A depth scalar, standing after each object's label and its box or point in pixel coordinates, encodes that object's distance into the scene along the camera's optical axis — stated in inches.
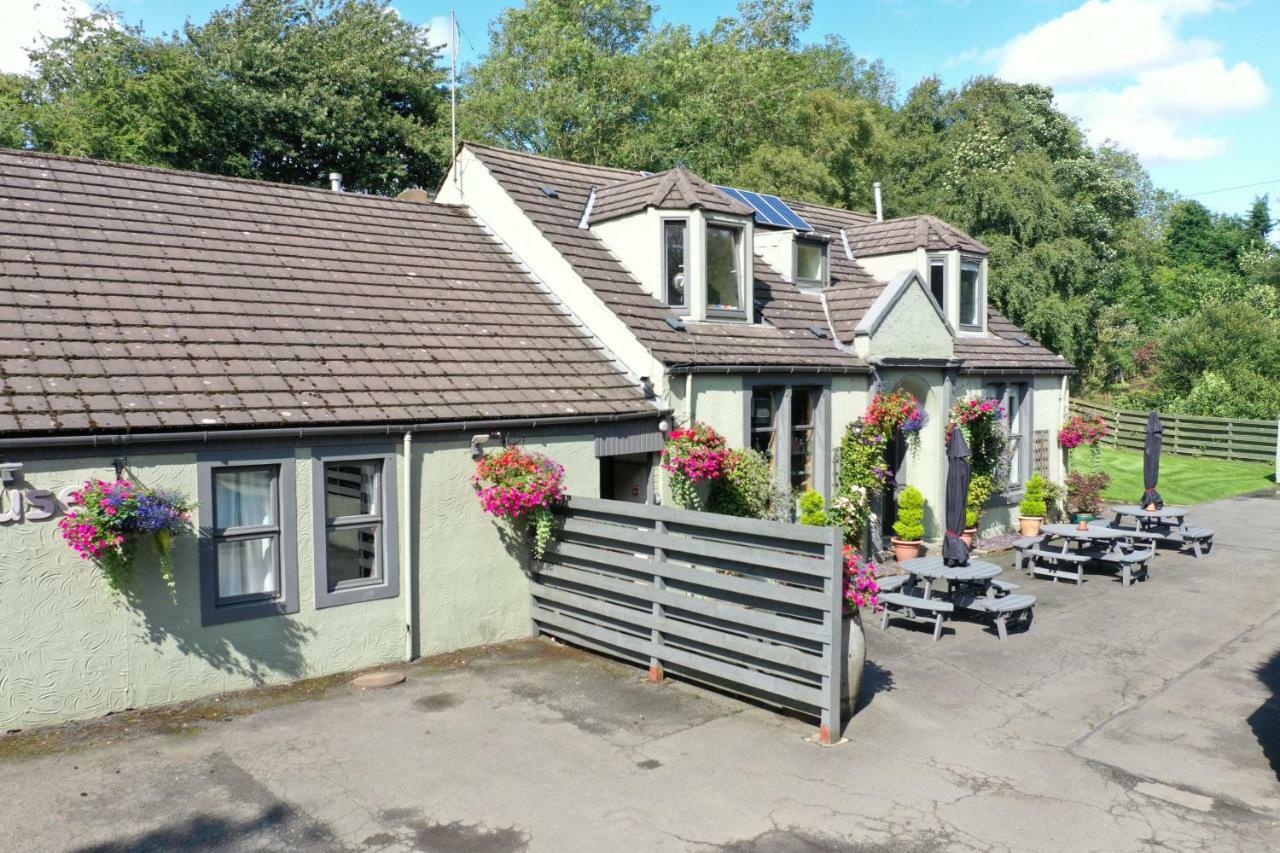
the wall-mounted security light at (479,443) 405.4
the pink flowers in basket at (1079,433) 785.6
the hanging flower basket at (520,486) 391.2
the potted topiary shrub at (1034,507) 729.0
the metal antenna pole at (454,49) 595.8
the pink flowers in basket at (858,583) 321.1
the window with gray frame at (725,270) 554.3
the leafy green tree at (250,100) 1088.2
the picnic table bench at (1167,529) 666.2
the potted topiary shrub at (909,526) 620.7
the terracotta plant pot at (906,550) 621.0
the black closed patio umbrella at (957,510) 462.9
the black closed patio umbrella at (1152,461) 706.8
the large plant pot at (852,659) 323.9
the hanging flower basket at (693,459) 469.4
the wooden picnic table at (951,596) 442.0
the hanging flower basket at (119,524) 298.8
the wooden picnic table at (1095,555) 567.5
